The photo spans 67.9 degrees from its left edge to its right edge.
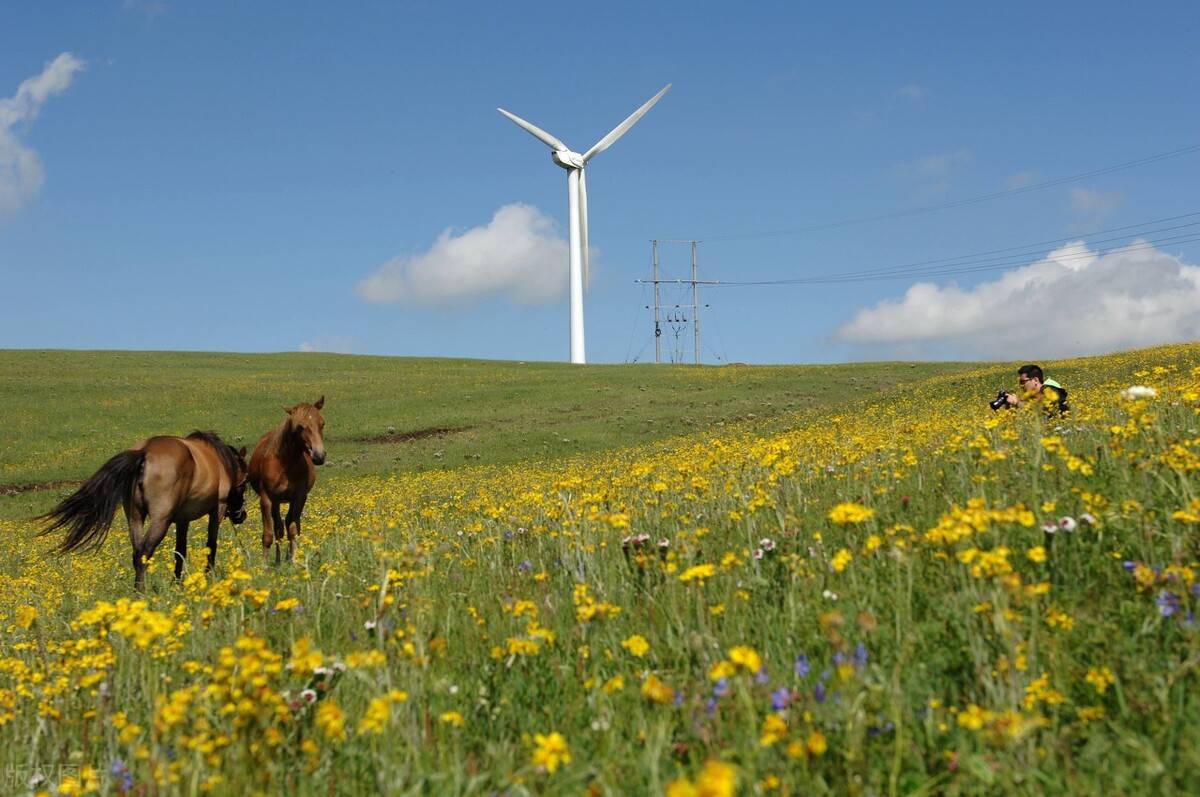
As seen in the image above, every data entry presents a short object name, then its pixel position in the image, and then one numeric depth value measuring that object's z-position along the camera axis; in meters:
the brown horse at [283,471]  15.38
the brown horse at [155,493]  12.39
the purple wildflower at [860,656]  3.42
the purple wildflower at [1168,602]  3.53
